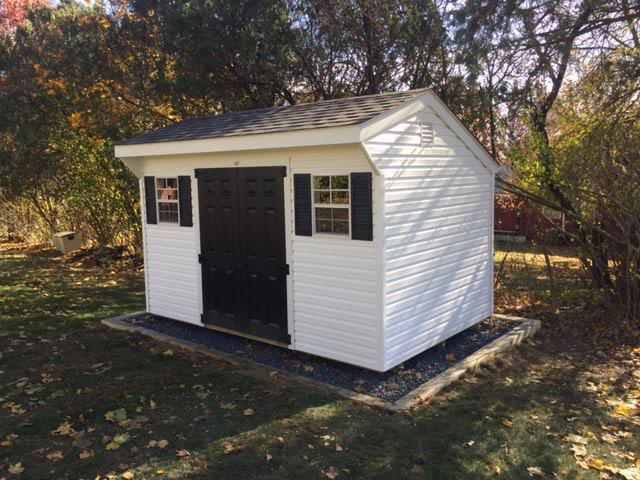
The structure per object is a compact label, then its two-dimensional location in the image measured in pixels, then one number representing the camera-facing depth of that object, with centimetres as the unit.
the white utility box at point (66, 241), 1609
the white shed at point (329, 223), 588
